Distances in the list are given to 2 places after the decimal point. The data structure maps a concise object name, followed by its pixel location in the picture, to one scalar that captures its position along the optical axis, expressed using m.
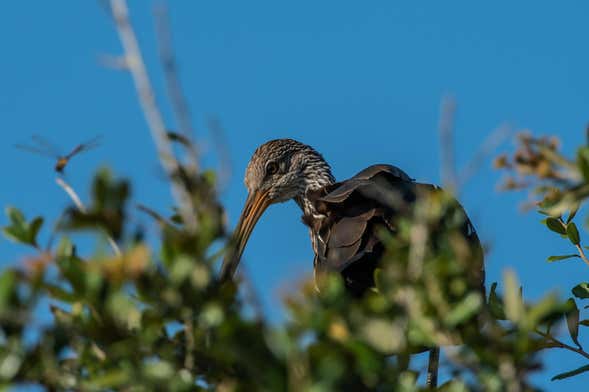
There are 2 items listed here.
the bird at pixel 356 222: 11.67
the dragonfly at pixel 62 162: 5.72
